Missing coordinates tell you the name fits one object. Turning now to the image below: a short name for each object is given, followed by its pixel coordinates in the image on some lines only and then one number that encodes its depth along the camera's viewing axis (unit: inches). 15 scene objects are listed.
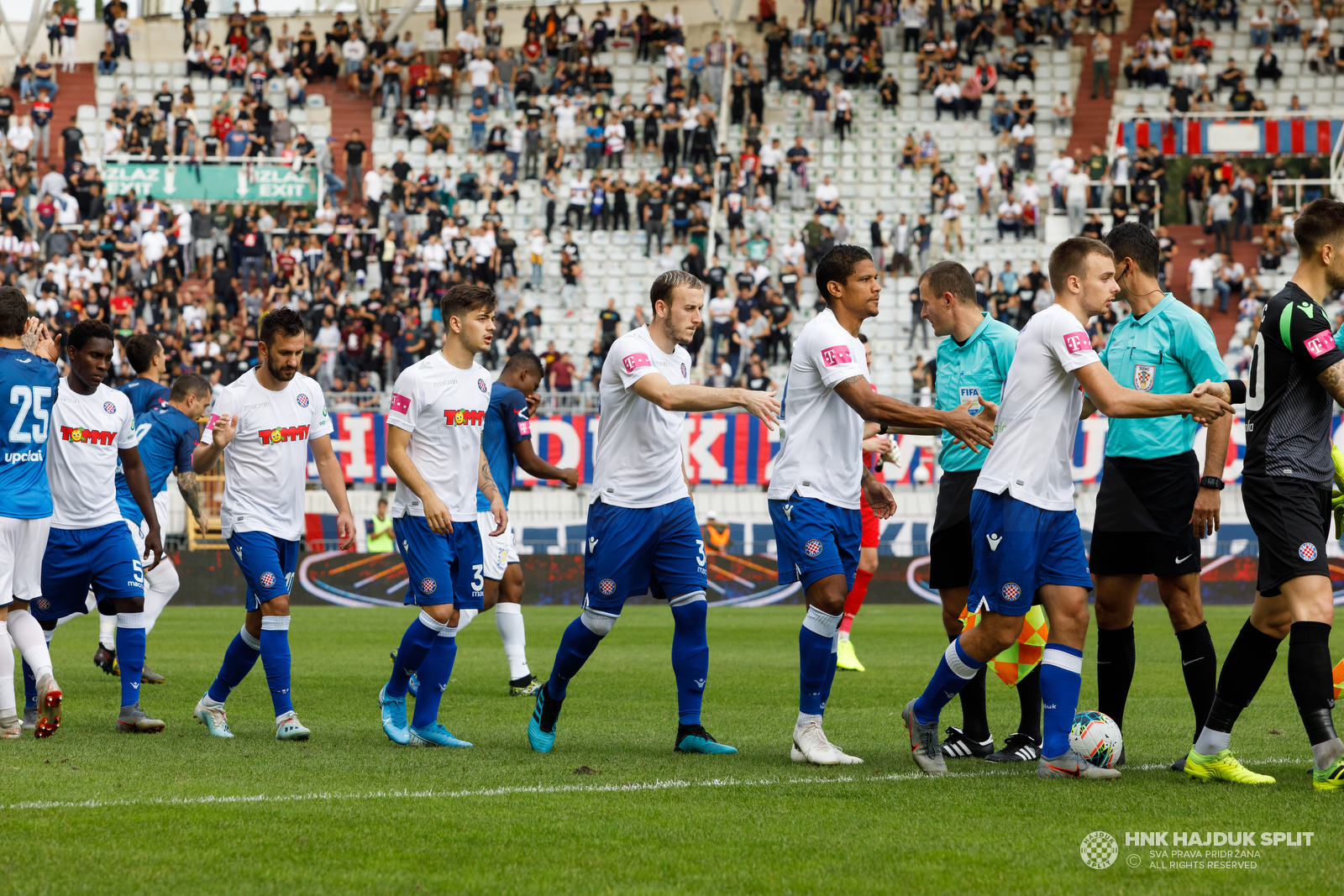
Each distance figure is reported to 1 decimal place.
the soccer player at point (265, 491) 598.2
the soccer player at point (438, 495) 579.5
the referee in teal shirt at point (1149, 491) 514.6
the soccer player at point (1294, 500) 450.6
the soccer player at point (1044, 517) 473.1
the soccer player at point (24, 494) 589.3
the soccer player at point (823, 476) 513.0
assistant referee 554.9
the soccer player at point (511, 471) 783.1
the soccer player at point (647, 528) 554.3
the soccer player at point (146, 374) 749.9
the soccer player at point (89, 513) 632.4
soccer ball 480.1
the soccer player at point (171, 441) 772.0
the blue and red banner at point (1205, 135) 2431.1
